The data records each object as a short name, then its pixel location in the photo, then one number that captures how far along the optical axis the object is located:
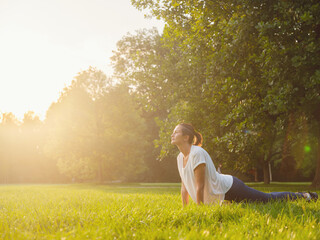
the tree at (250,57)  9.54
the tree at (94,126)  30.68
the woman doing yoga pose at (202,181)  4.94
